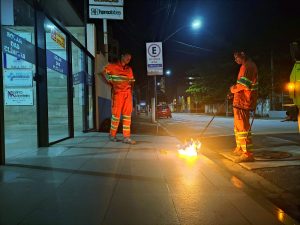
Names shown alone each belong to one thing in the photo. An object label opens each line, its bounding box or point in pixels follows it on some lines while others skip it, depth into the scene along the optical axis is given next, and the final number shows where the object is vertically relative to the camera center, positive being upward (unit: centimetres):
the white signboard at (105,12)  890 +378
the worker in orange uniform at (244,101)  431 +9
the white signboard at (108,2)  890 +416
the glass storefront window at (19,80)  435 +99
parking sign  853 +194
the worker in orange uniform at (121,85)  548 +55
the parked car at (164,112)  2190 -49
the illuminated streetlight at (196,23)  1337 +491
